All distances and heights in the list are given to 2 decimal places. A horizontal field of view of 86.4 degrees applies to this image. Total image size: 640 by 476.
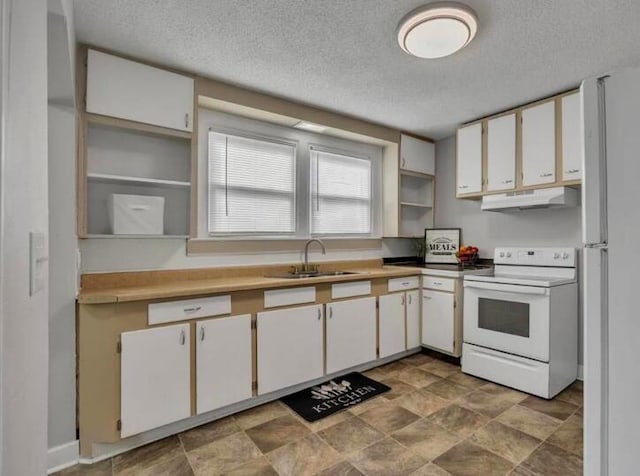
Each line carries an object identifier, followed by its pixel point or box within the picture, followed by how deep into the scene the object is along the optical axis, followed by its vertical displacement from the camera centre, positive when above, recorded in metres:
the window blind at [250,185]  2.91 +0.50
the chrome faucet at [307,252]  3.28 -0.12
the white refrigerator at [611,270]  1.14 -0.11
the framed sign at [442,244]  4.05 -0.05
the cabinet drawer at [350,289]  2.91 -0.44
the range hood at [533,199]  2.88 +0.36
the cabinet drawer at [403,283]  3.35 -0.44
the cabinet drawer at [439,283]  3.33 -0.44
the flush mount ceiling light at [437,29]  1.80 +1.18
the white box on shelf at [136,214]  2.24 +0.17
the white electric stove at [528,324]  2.67 -0.71
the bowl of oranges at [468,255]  3.72 -0.17
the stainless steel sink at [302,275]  3.11 -0.33
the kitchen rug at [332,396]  2.45 -1.22
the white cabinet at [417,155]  3.91 +1.00
